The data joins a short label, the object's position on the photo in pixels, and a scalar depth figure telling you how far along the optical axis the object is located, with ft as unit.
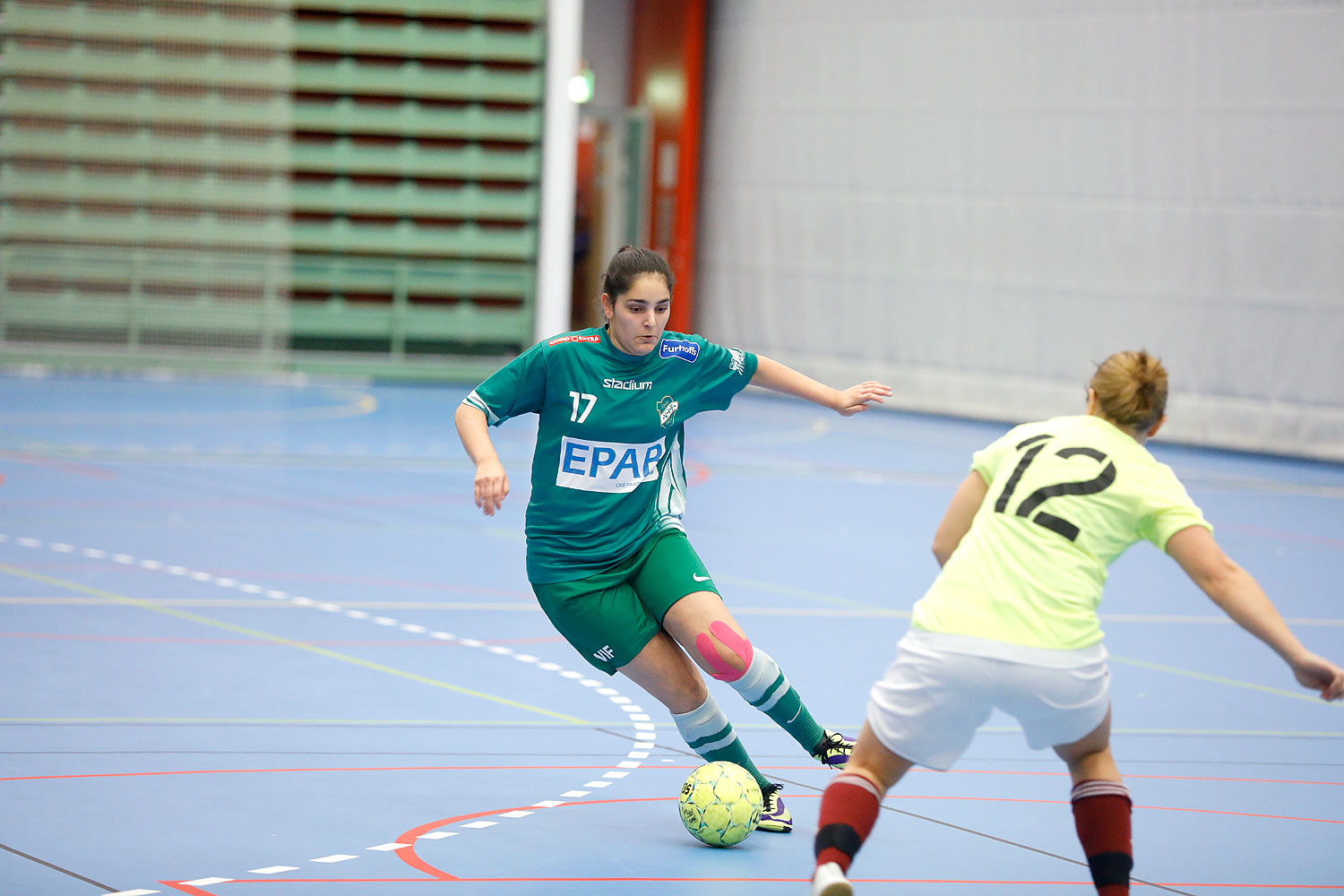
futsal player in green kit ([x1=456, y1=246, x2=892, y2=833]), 30.25
